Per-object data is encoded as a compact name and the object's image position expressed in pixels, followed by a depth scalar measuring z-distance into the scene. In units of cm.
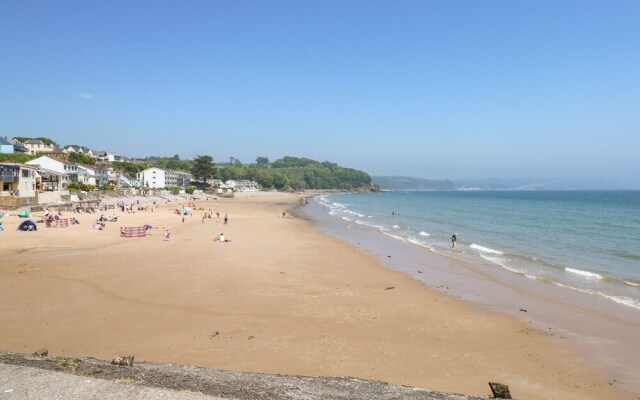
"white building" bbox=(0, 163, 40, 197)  4772
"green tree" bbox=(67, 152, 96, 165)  9638
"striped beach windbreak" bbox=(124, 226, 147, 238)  3131
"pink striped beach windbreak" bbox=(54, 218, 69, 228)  3439
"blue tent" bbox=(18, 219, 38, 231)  3111
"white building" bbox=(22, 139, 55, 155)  10135
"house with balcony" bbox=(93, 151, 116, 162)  13096
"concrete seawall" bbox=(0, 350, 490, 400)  571
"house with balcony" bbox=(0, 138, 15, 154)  8288
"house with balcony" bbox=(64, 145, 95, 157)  12204
